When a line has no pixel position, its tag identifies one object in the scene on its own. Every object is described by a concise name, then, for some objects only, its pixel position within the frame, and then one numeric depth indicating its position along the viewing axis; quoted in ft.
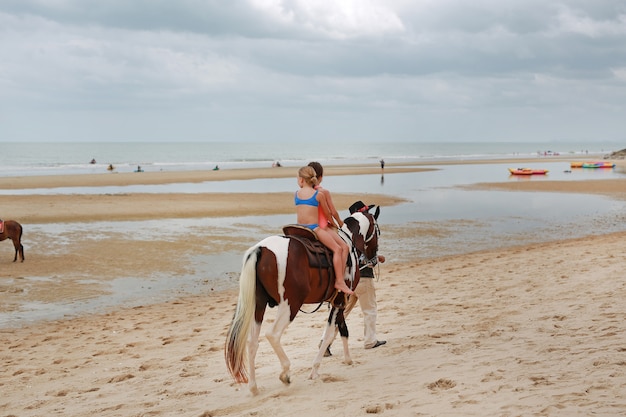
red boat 181.68
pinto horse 21.02
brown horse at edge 54.70
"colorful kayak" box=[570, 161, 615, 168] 215.72
